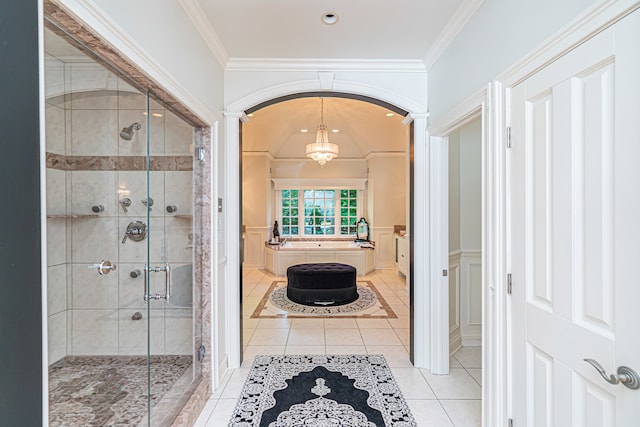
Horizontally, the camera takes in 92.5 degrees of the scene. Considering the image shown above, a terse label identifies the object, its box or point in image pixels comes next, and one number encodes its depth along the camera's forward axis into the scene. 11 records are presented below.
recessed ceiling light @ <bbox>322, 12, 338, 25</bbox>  2.12
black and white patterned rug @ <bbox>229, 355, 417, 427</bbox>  2.11
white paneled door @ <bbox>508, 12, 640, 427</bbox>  1.00
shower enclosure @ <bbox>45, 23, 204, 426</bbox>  2.06
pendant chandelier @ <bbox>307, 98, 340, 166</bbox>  5.37
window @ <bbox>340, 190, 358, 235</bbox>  7.85
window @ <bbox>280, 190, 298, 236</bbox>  7.84
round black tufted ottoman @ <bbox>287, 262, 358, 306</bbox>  4.66
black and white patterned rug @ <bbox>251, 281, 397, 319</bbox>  4.26
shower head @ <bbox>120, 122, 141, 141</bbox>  2.33
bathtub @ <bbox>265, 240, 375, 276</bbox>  6.41
